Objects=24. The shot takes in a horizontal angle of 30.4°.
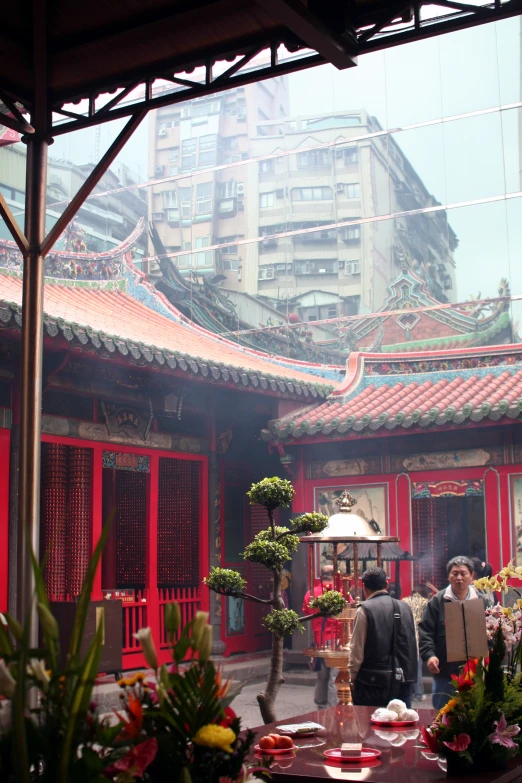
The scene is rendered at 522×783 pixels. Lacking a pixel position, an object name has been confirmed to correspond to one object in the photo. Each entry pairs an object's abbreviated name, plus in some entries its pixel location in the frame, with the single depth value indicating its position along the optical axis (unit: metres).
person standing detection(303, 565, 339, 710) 8.36
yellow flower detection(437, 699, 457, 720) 3.21
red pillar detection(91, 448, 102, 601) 9.64
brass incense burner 5.80
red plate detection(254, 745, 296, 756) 3.47
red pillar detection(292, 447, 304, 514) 11.85
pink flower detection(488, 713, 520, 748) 3.13
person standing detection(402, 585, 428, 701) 9.29
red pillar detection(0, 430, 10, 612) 8.55
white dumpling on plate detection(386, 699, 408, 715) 4.16
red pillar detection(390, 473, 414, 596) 11.00
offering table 3.12
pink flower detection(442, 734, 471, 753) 3.10
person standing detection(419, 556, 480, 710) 5.47
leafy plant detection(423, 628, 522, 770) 3.13
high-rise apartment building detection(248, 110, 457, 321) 16.03
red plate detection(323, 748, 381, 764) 3.34
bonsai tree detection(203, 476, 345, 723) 4.43
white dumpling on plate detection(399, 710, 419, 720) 4.16
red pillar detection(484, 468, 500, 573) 10.55
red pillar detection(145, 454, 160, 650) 10.18
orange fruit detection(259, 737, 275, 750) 3.52
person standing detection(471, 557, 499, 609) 5.71
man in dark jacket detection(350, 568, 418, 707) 5.40
